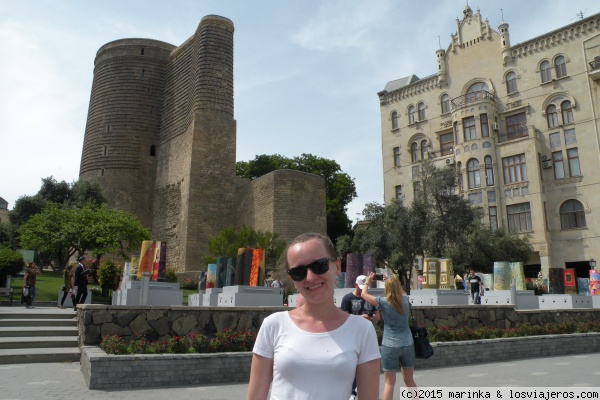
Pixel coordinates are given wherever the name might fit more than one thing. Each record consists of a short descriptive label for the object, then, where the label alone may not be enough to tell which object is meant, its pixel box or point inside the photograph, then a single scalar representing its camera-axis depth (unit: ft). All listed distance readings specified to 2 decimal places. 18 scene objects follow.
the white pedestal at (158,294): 42.32
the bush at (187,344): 25.04
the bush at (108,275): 63.16
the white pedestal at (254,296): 38.78
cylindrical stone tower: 135.74
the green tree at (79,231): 85.51
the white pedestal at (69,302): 49.78
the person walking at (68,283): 48.34
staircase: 28.81
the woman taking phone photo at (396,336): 18.78
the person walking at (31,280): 48.21
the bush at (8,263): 58.03
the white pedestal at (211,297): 47.63
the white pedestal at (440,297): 43.68
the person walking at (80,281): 44.46
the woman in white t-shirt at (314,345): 6.81
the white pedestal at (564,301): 53.11
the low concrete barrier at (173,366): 22.36
